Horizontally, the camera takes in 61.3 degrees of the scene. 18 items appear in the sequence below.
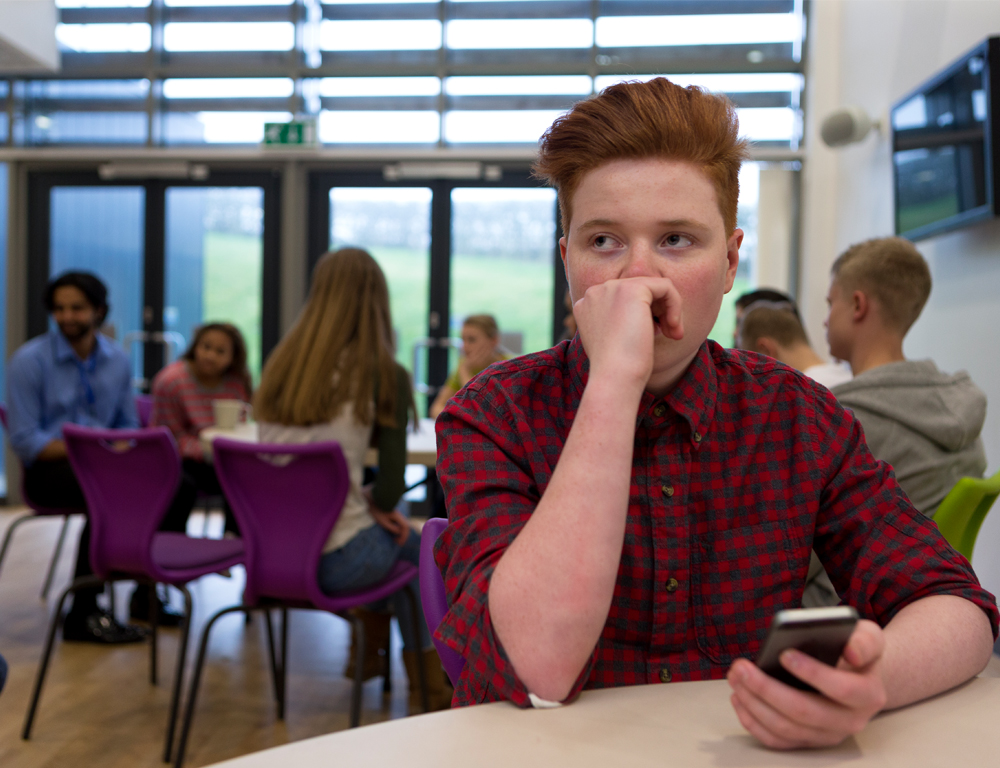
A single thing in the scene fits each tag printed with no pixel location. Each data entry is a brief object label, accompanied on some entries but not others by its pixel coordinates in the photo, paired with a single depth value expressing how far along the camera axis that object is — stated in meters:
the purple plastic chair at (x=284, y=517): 2.33
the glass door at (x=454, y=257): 6.20
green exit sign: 6.12
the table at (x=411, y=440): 2.99
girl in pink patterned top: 4.01
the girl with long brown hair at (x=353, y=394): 2.51
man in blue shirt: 3.53
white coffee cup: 3.50
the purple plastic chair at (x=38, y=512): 3.53
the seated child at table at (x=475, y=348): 4.62
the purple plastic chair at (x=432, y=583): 1.08
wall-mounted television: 2.69
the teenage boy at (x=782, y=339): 2.92
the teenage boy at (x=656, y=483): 0.77
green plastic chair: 1.66
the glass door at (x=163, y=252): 6.39
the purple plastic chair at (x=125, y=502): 2.58
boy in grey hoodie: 1.98
